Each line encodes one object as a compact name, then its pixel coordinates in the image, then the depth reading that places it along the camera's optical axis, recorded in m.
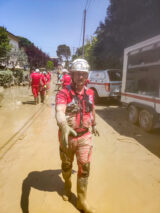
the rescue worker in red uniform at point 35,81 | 9.84
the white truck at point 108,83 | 9.16
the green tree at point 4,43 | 21.44
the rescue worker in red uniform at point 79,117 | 2.19
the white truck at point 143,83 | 5.34
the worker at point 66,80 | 8.48
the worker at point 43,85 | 10.13
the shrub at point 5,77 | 18.66
